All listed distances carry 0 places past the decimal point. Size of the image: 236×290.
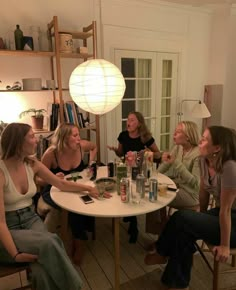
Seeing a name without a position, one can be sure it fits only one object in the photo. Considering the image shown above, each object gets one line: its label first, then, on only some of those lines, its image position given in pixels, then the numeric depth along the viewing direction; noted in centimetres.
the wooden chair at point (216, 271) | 150
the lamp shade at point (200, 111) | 366
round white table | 155
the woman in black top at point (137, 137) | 272
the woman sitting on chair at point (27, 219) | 136
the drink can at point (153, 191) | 170
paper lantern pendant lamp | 169
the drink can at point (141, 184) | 174
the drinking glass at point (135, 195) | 169
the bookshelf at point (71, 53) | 258
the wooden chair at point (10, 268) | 136
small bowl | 188
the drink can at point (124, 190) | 166
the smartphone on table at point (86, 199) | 170
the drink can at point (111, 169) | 210
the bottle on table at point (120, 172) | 185
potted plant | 275
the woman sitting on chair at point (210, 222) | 148
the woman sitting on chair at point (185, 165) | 210
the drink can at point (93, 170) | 213
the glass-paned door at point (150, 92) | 349
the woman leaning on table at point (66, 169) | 207
